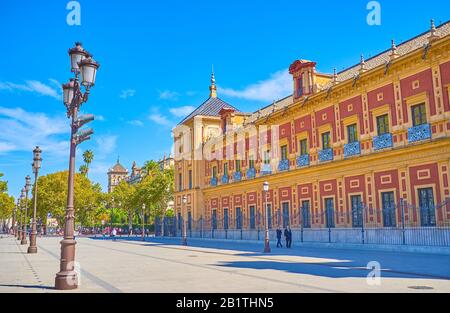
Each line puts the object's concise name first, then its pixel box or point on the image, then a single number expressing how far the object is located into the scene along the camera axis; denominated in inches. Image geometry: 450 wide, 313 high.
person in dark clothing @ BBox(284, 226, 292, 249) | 975.6
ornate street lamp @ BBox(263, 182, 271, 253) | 819.5
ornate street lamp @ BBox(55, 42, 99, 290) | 359.3
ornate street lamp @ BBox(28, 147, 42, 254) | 838.5
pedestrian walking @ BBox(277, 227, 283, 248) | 999.0
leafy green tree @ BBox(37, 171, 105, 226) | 2421.3
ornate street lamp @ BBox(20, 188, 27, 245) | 1279.8
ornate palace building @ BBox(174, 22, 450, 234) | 781.3
